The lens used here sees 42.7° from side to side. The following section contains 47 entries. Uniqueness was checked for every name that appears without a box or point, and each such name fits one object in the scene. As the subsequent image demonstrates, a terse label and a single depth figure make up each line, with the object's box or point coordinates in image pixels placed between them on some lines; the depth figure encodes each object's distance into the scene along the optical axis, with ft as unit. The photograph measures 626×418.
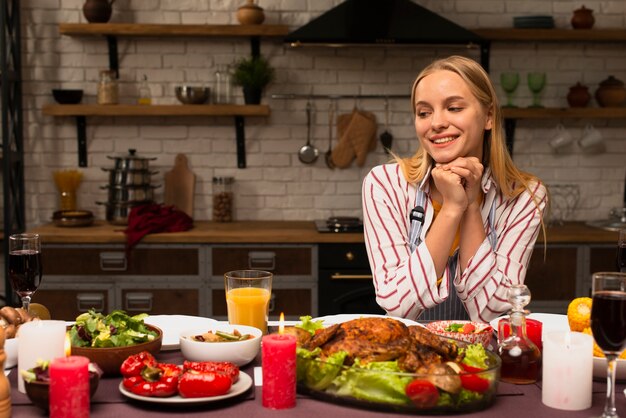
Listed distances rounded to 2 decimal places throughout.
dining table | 4.60
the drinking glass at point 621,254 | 7.22
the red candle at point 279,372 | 4.64
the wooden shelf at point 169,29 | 14.03
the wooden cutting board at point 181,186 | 15.02
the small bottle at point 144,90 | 14.73
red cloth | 12.92
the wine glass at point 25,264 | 6.10
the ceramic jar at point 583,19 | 14.58
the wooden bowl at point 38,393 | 4.42
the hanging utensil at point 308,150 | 15.02
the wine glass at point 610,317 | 4.30
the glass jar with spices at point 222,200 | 14.82
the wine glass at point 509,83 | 14.58
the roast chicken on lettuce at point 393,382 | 4.49
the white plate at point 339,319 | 6.14
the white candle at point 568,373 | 4.71
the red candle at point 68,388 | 4.30
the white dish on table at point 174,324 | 5.93
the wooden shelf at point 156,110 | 14.11
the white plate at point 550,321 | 6.37
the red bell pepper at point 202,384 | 4.66
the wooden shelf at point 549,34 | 14.40
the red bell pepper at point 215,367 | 4.83
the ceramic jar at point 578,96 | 14.76
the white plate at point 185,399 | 4.59
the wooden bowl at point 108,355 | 5.11
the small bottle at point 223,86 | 14.80
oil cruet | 5.05
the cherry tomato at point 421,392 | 4.46
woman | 7.20
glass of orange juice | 5.95
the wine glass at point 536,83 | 14.64
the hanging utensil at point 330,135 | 15.07
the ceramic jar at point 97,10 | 14.16
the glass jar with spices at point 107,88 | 14.29
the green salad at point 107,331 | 5.22
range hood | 13.25
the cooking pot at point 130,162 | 14.16
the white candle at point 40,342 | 4.68
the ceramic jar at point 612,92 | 14.79
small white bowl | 5.24
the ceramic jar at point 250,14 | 14.21
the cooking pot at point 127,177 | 14.17
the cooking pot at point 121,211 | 13.98
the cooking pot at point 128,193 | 14.12
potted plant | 14.24
